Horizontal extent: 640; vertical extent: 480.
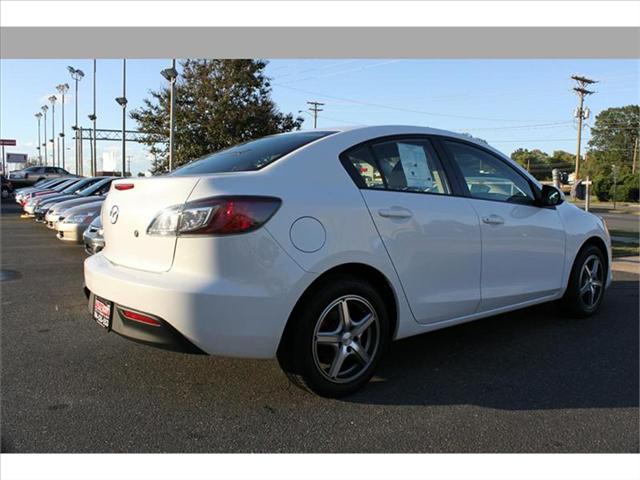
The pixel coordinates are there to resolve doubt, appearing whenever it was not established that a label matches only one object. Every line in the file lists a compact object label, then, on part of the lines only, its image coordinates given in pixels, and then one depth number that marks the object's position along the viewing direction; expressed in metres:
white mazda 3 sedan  2.78
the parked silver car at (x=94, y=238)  6.90
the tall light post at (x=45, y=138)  70.80
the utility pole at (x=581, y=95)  44.19
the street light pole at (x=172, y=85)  19.11
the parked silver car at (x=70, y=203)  10.59
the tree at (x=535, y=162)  103.38
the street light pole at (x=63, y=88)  55.66
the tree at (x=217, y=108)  23.81
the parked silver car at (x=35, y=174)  40.12
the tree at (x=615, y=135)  101.25
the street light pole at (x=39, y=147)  75.78
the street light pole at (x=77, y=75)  44.41
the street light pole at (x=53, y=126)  60.70
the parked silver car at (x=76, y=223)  9.04
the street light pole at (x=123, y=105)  29.01
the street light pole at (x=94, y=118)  39.20
